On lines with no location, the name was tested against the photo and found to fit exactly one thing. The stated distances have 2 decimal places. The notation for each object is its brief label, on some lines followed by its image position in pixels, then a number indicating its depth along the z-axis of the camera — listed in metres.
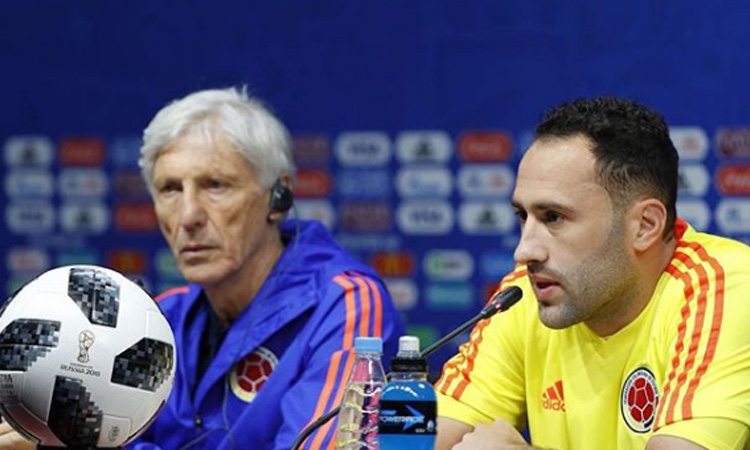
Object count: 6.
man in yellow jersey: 4.16
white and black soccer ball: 3.57
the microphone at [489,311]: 4.03
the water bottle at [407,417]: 3.71
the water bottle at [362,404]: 4.32
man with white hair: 5.31
